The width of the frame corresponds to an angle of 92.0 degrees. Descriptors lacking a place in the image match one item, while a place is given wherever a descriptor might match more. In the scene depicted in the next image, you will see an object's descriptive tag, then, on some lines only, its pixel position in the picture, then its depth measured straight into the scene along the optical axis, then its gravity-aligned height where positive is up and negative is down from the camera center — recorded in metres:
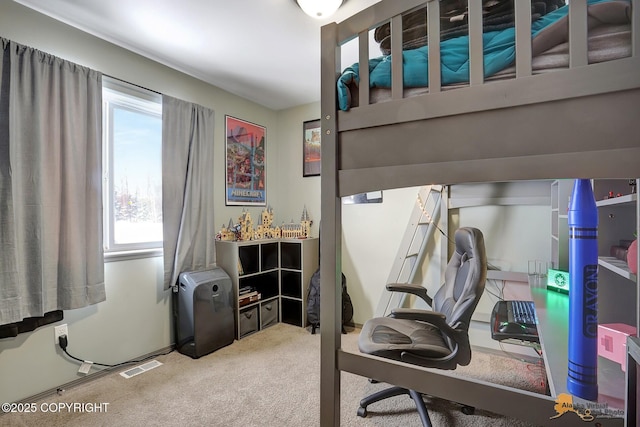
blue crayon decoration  0.71 -0.19
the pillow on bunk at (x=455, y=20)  0.82 +0.58
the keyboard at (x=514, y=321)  1.51 -0.59
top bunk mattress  0.64 +0.38
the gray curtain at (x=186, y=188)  2.53 +0.26
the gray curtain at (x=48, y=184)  1.72 +0.21
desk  0.76 -0.46
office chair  1.46 -0.64
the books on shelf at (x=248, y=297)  2.88 -0.78
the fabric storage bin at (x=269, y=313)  3.12 -1.00
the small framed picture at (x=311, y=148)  3.42 +0.76
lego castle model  3.05 -0.14
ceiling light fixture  1.77 +1.22
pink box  0.93 -0.40
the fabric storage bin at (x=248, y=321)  2.88 -1.00
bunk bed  0.63 +0.18
